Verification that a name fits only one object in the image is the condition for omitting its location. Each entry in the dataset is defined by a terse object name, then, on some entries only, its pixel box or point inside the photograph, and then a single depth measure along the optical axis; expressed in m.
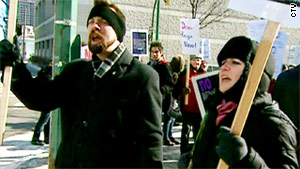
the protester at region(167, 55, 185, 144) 8.09
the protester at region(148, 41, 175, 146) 6.75
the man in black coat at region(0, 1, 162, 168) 2.45
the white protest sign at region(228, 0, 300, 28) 1.97
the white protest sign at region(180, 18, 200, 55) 7.71
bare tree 22.58
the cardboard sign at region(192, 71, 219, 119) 4.74
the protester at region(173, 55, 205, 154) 6.65
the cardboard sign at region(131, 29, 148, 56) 8.82
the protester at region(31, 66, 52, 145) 7.54
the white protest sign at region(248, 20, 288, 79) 4.76
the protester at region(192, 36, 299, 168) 2.08
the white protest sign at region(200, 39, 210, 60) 9.08
